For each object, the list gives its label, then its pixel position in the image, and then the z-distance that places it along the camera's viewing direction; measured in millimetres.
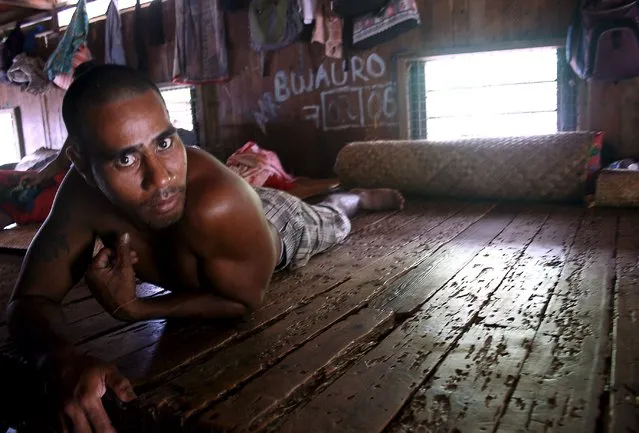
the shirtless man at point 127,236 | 1337
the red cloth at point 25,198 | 3832
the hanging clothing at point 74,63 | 7036
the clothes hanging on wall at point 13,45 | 7766
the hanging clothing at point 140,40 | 6662
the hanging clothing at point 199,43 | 6062
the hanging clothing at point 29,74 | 7555
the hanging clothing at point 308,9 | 5090
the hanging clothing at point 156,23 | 6523
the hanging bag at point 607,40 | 3736
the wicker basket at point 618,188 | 3184
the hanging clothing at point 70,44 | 6691
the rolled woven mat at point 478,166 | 3414
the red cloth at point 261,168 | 5168
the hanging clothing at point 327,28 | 5270
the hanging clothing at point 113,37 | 6656
